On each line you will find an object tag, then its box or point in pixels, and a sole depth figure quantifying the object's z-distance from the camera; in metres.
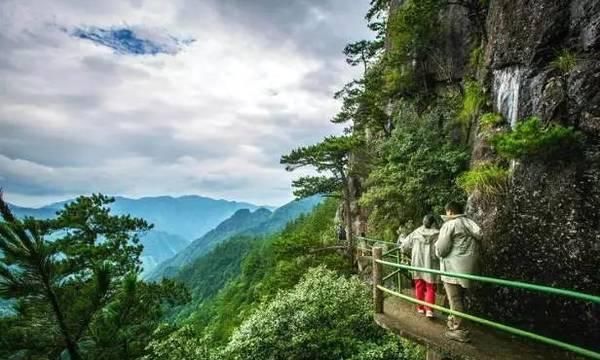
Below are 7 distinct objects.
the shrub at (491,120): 9.40
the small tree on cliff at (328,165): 18.62
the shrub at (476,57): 12.44
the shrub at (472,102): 10.98
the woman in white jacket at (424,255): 6.21
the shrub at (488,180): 7.76
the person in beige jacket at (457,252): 5.14
